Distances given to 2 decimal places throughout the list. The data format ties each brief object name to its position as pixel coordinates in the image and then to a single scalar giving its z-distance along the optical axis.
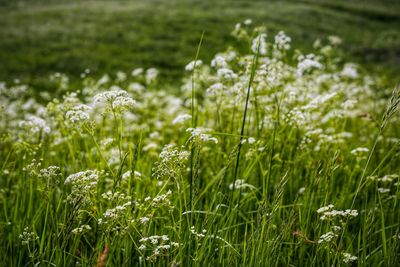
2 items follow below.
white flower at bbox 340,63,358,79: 6.01
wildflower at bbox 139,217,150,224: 2.32
